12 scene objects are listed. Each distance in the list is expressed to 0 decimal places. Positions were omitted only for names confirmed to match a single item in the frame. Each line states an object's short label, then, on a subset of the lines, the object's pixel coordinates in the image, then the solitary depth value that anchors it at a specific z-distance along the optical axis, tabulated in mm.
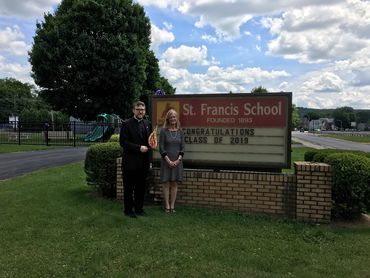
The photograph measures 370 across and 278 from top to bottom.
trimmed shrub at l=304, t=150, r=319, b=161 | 9134
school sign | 7051
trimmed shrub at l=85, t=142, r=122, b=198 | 7906
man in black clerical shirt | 6730
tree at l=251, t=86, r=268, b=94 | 50775
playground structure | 28500
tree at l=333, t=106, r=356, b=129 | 180100
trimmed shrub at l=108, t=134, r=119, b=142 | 10188
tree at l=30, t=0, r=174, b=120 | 29703
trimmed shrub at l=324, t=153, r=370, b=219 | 6453
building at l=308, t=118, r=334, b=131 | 181125
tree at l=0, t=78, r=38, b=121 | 106750
